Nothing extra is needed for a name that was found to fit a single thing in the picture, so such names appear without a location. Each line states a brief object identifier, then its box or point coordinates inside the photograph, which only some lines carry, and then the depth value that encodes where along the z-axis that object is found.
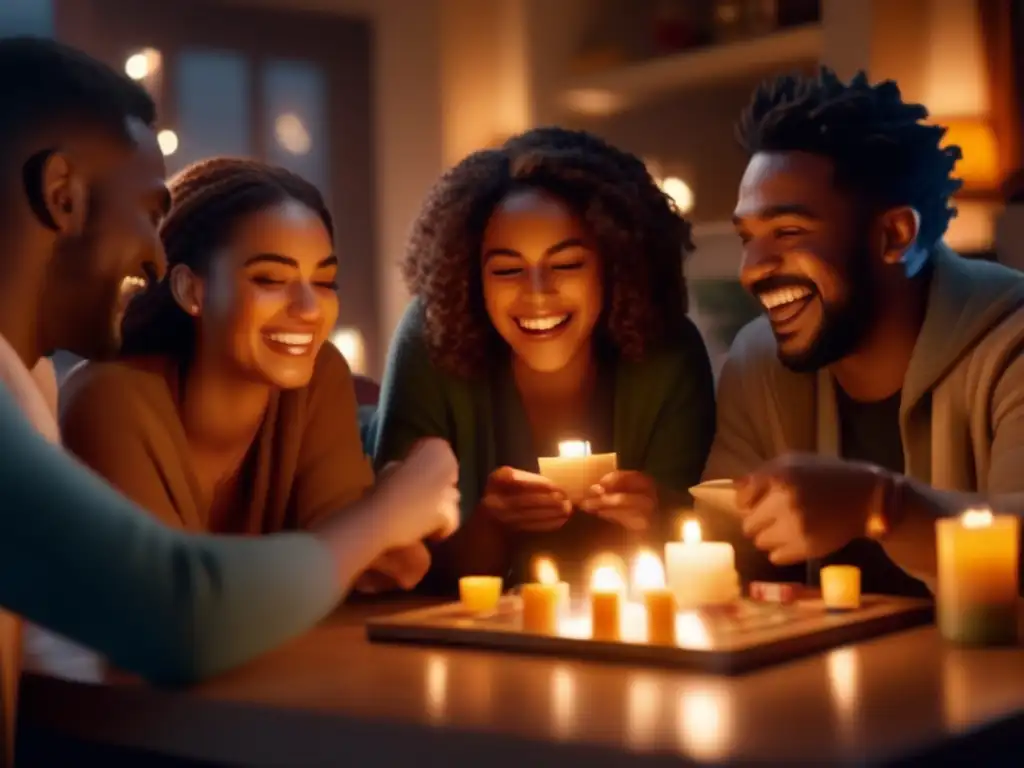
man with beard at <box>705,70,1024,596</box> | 1.53
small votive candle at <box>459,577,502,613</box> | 1.31
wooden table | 0.86
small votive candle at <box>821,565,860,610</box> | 1.28
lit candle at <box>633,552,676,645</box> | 1.12
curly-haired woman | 1.70
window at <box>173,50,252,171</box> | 3.93
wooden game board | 1.08
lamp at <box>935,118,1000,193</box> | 2.66
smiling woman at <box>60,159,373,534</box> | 1.38
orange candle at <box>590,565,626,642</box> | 1.14
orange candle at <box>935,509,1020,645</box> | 1.16
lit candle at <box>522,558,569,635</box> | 1.18
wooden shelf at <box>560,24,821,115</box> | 3.15
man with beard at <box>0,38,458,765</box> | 0.91
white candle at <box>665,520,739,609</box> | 1.29
